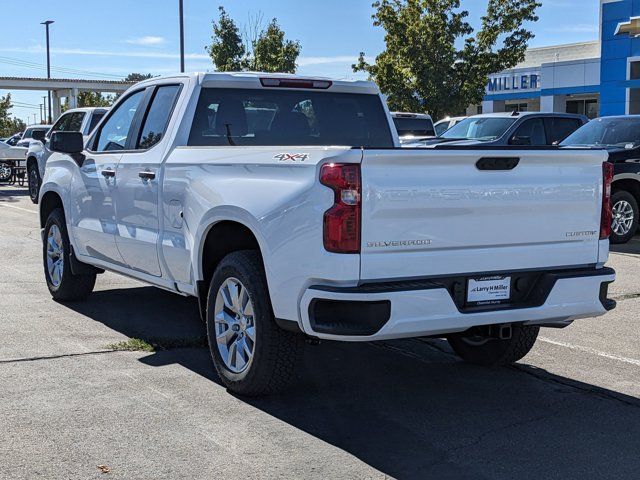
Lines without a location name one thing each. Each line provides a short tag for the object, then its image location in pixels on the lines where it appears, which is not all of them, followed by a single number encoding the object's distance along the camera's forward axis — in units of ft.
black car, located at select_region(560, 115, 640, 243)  44.60
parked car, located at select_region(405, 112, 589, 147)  54.08
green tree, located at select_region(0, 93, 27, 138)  277.64
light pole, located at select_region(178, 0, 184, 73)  104.17
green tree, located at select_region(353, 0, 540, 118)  109.60
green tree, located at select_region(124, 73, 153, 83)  277.93
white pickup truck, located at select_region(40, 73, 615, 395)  15.40
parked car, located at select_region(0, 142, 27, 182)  89.20
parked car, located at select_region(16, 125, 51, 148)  104.22
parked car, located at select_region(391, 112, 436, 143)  64.59
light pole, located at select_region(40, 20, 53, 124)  204.03
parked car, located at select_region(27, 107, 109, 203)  58.34
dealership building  128.67
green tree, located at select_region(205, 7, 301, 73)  138.21
